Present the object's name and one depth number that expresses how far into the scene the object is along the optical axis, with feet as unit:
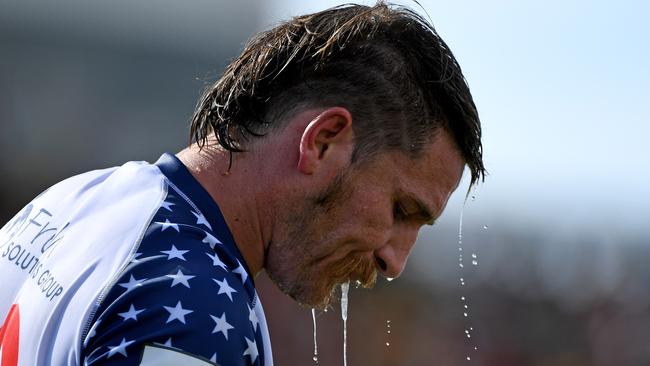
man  19.77
